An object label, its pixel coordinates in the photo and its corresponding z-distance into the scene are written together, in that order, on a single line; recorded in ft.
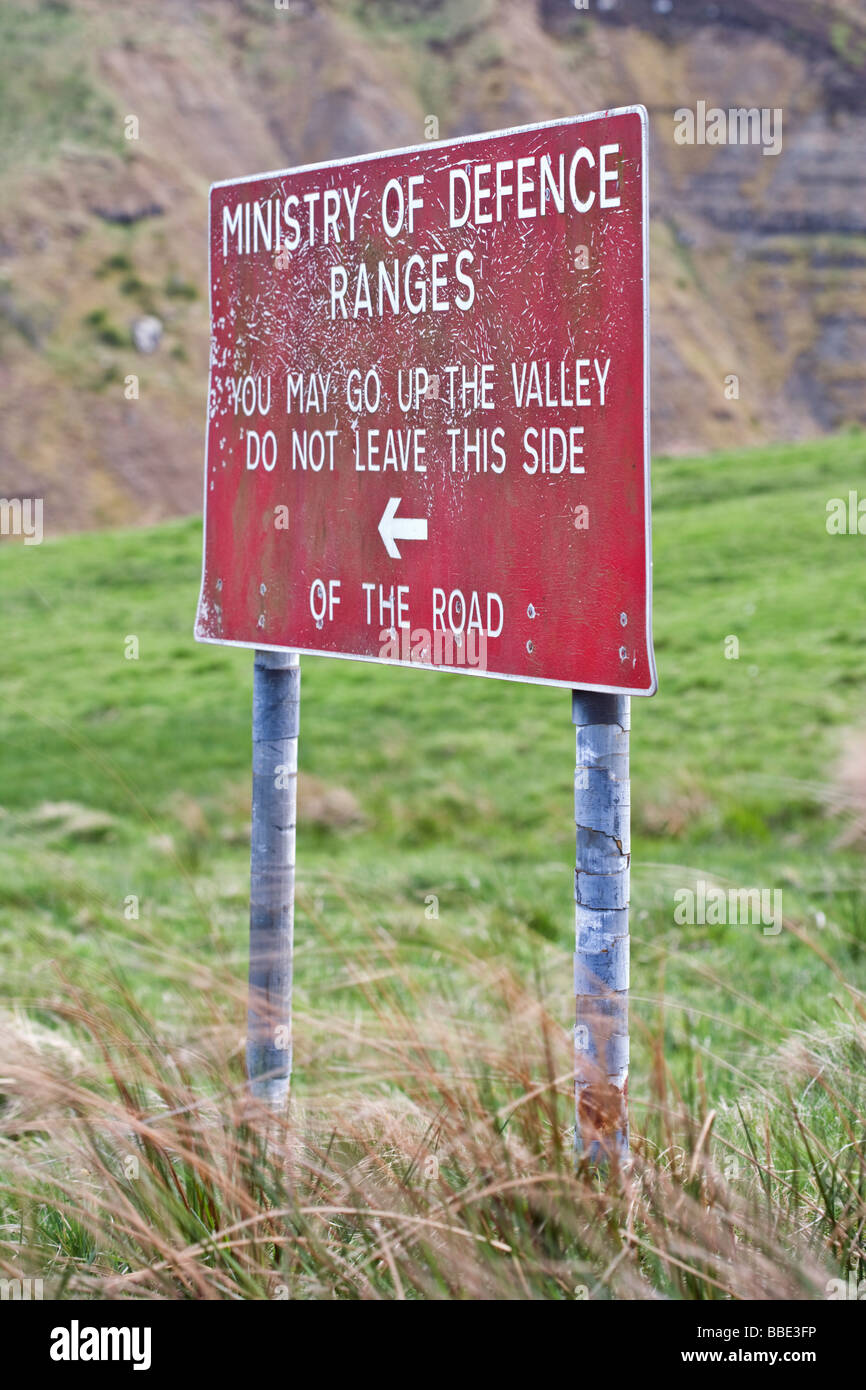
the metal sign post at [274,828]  10.96
